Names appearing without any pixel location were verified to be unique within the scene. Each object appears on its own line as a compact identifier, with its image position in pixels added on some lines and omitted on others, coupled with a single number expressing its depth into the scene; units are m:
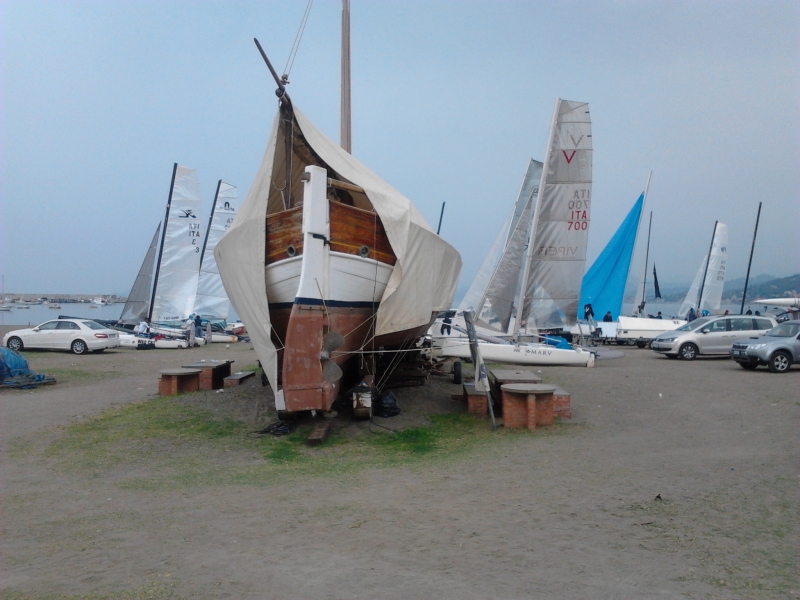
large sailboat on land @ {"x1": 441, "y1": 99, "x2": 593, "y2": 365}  17.34
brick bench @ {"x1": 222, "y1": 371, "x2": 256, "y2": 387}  12.91
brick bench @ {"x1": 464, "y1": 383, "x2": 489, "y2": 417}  10.86
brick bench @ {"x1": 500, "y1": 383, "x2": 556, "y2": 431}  9.35
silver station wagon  20.66
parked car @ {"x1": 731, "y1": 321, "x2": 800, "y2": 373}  15.75
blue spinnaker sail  27.86
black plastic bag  10.38
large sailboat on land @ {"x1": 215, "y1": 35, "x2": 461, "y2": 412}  9.20
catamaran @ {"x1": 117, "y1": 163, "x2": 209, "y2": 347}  31.22
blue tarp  14.23
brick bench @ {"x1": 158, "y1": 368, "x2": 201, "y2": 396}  12.57
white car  23.58
